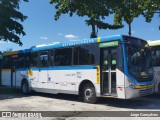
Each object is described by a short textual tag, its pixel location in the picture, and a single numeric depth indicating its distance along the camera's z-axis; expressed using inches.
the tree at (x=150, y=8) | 713.0
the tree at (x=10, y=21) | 968.9
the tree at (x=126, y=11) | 815.5
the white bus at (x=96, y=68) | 501.4
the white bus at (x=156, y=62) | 599.8
